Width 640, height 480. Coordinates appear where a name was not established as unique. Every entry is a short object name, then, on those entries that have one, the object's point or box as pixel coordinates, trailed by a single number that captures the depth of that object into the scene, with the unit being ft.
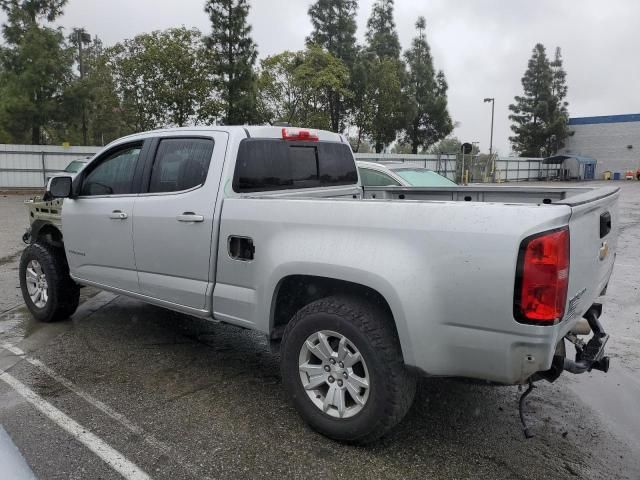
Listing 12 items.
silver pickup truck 8.14
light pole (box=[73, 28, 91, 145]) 90.68
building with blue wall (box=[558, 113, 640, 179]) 175.22
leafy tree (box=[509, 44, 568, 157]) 173.68
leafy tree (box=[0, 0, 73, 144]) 83.87
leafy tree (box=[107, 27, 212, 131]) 96.68
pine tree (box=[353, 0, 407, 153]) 137.62
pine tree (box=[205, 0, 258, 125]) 92.84
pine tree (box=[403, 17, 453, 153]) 153.17
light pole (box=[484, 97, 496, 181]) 147.27
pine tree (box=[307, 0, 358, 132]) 131.13
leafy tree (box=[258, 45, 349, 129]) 118.62
